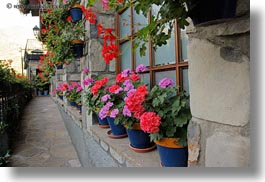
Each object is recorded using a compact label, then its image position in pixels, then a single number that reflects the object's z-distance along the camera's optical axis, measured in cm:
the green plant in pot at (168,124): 90
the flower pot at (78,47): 214
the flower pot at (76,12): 227
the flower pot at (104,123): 174
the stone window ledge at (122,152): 103
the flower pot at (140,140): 117
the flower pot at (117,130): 146
